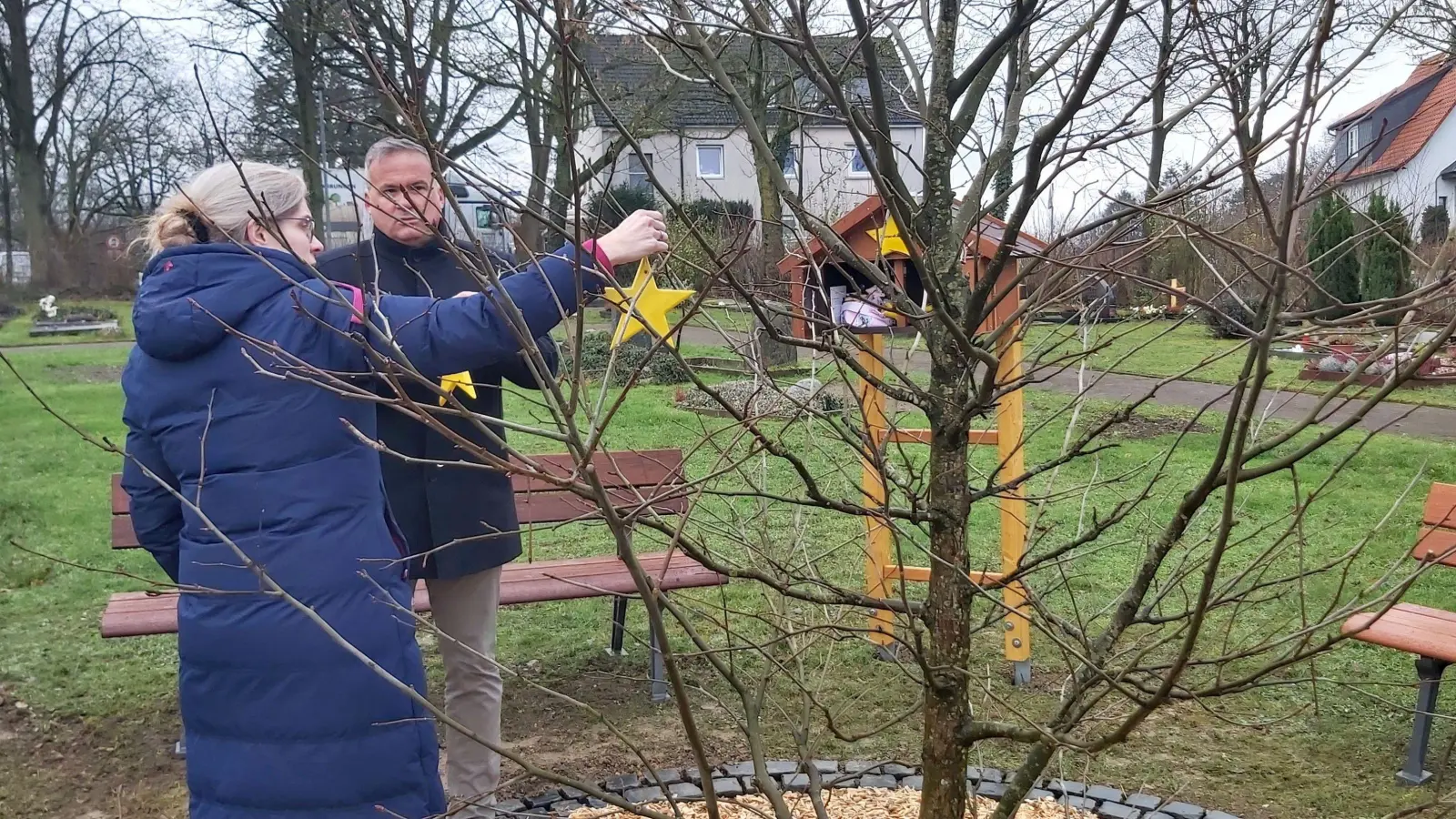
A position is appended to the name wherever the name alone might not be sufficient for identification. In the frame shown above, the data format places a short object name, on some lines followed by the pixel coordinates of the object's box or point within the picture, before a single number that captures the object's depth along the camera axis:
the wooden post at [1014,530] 3.96
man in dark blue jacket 2.69
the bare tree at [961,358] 1.30
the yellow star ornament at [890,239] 3.00
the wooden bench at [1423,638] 3.30
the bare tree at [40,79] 25.77
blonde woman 2.03
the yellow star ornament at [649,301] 1.57
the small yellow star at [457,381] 2.28
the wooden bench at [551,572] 3.66
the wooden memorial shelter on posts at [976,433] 3.77
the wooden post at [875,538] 3.78
